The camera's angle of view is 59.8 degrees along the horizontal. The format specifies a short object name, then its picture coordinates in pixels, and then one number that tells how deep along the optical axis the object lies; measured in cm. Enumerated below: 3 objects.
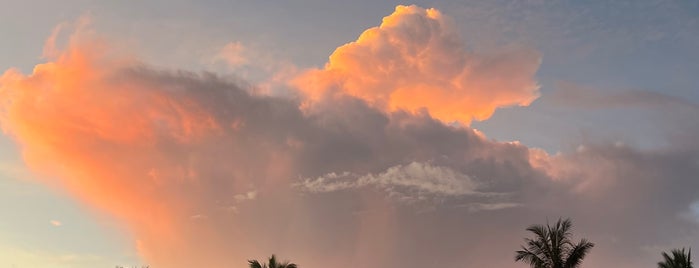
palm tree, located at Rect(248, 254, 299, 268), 7094
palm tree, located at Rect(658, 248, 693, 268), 5900
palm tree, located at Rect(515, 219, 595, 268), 5044
